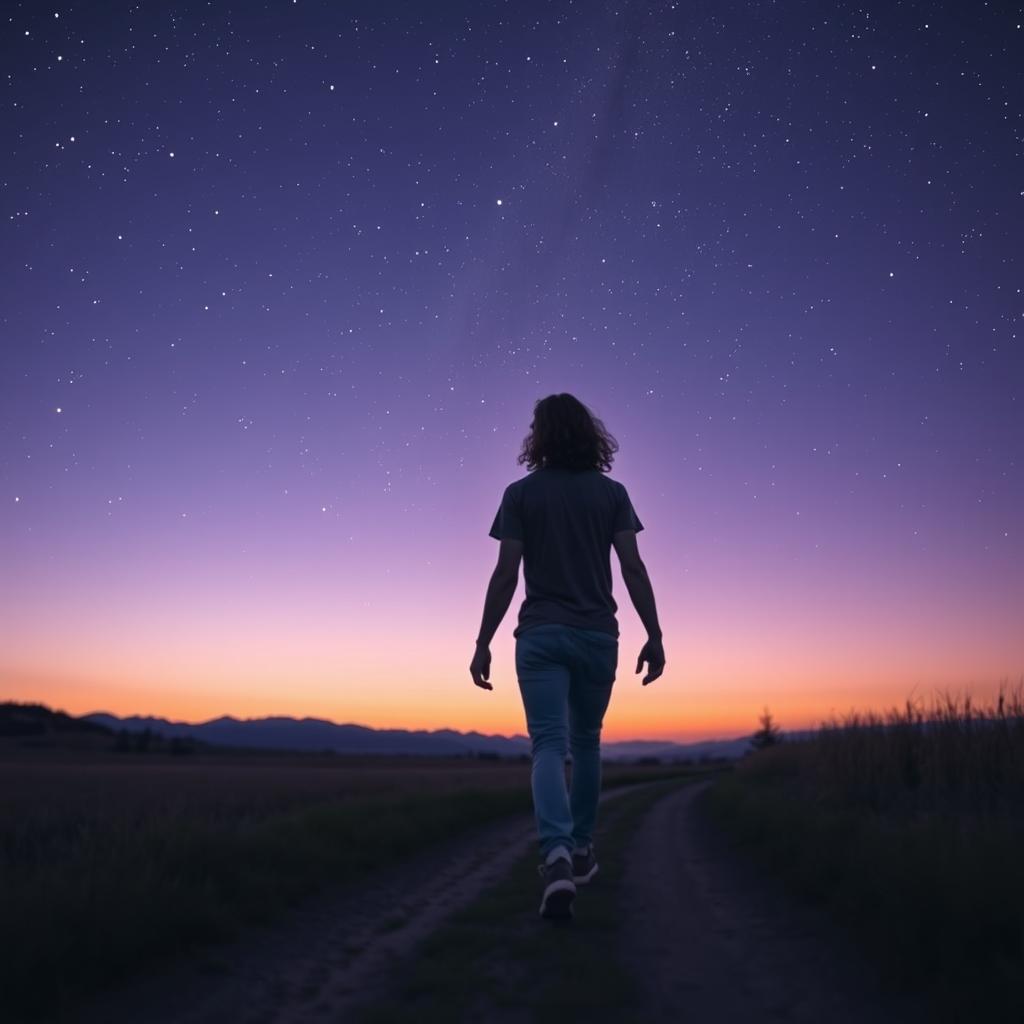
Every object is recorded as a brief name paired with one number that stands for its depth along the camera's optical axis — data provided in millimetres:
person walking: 4906
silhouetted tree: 87775
